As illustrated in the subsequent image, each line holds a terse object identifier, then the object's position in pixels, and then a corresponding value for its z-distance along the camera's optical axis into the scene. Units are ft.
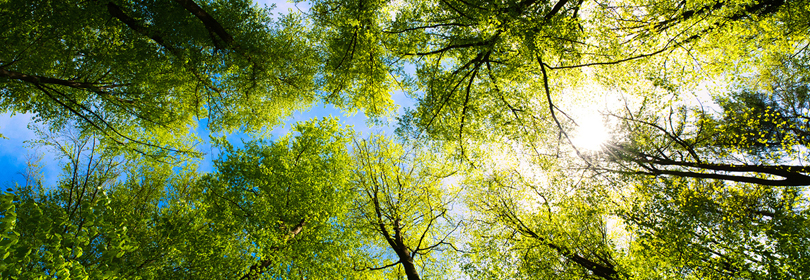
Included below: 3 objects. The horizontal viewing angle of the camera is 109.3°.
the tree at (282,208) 27.43
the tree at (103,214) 14.17
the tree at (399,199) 36.42
